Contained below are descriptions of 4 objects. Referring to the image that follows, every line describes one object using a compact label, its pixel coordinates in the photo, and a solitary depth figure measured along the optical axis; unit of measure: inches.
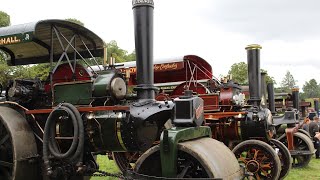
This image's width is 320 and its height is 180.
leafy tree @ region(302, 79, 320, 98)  3396.7
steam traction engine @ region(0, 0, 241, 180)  119.8
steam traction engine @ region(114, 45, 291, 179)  225.8
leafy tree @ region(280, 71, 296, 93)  3544.0
